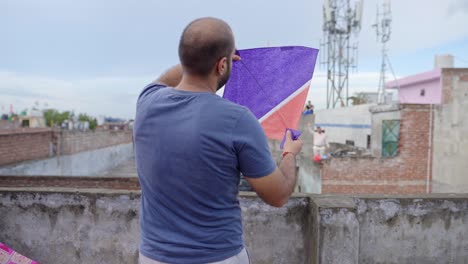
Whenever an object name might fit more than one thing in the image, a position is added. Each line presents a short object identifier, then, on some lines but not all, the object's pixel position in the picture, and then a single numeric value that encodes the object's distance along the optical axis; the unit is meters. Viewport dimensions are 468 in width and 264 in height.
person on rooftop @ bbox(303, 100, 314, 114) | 13.21
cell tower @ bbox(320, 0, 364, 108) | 18.23
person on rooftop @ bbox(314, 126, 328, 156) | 11.32
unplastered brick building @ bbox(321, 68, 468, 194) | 10.41
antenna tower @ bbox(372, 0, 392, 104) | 17.73
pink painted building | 14.48
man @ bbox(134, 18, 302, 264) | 1.22
